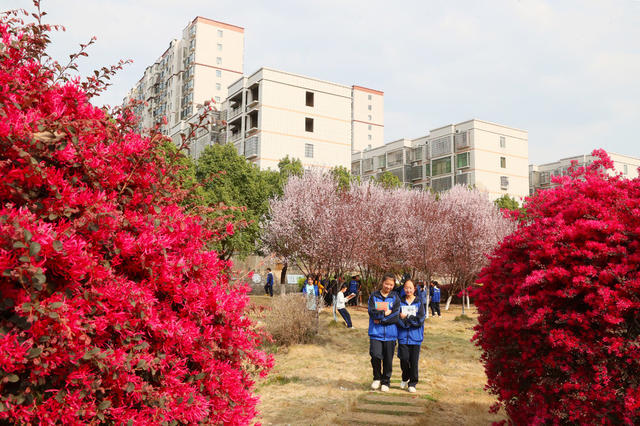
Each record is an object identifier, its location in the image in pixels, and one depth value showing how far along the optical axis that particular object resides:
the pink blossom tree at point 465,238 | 23.17
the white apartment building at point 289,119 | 44.22
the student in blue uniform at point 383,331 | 7.35
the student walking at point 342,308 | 14.63
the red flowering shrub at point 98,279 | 1.87
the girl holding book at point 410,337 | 7.39
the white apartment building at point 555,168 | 72.06
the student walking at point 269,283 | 29.87
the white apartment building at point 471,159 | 54.66
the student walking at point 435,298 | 21.42
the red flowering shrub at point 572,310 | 3.49
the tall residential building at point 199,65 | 62.66
